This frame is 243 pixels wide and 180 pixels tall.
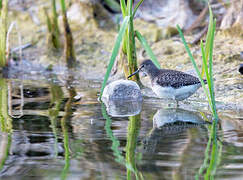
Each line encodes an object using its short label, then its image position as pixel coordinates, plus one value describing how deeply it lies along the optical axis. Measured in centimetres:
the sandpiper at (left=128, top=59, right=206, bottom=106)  1265
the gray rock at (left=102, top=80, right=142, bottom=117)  1354
